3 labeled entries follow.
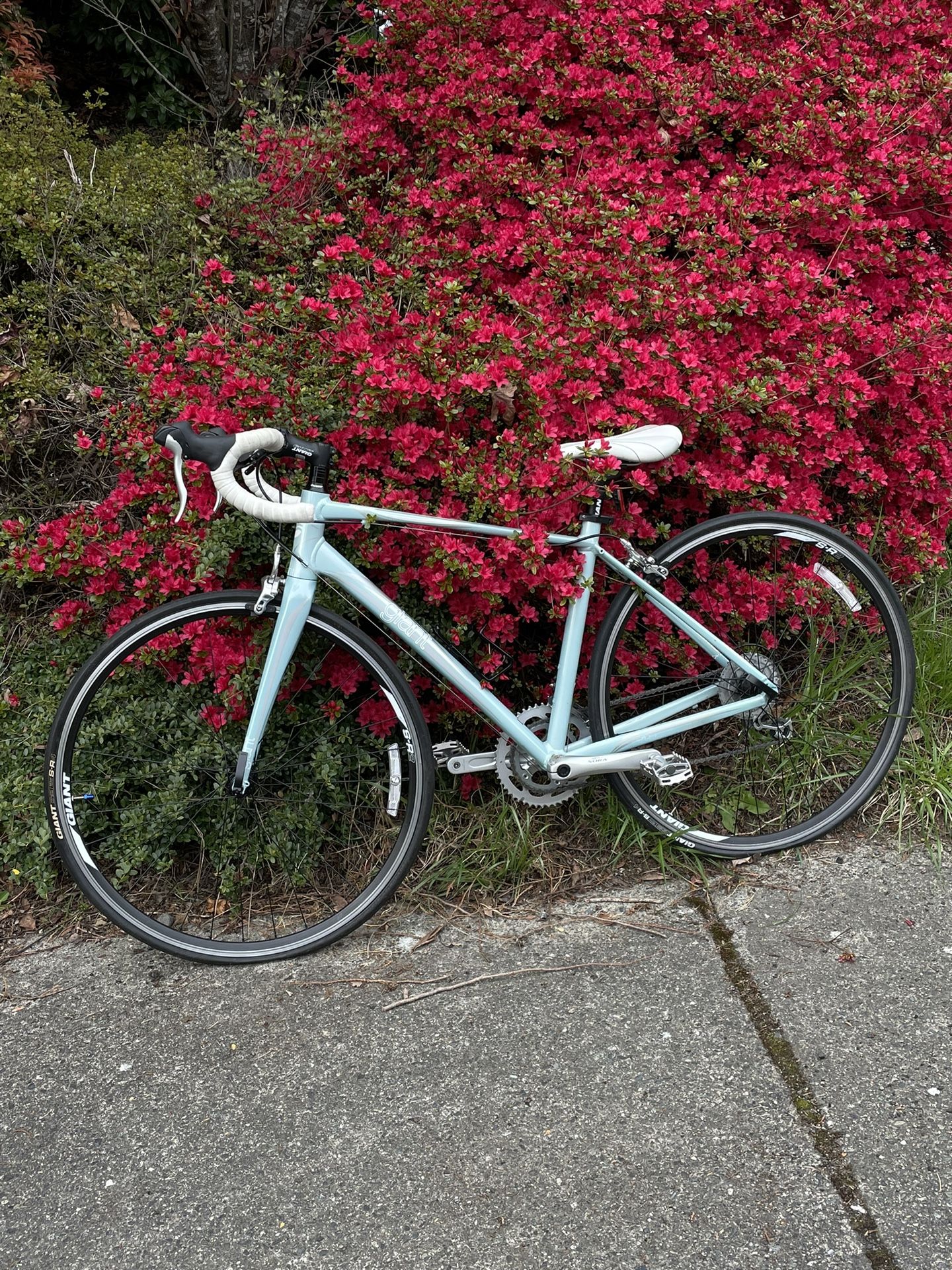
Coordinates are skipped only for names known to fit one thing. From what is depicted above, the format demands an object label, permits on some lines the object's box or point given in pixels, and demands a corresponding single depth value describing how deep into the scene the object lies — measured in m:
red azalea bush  2.75
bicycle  2.59
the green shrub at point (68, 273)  3.41
